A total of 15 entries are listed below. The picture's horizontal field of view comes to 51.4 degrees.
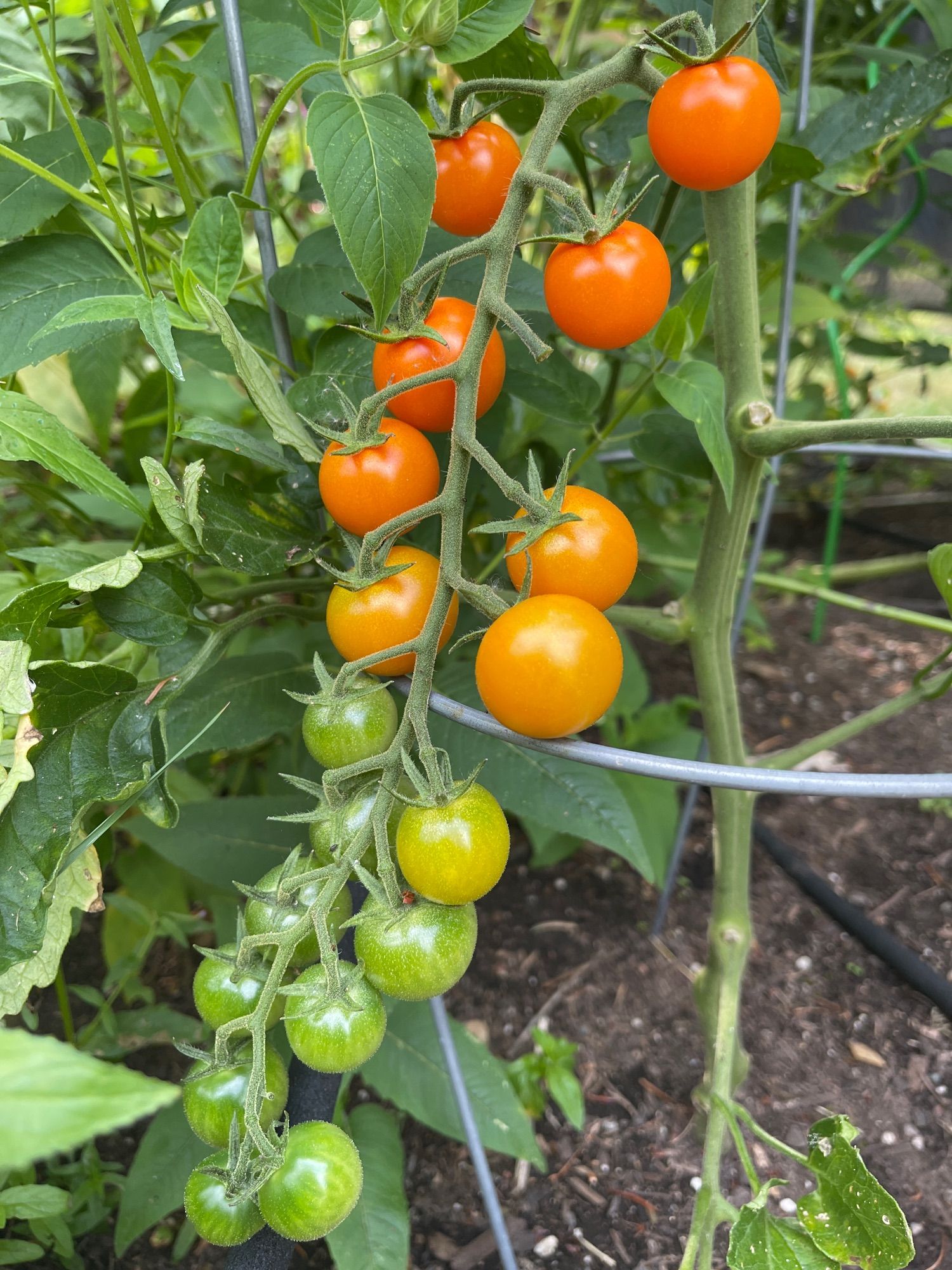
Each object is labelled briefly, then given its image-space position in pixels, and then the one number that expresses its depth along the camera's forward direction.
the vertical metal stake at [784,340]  0.29
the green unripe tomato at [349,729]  0.20
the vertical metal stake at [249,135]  0.22
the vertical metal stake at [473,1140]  0.26
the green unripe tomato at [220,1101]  0.19
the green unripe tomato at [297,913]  0.19
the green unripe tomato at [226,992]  0.19
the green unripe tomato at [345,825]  0.19
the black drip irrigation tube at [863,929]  0.39
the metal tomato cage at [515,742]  0.18
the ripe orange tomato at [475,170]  0.22
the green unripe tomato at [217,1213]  0.19
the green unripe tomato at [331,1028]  0.18
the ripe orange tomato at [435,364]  0.20
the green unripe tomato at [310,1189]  0.17
